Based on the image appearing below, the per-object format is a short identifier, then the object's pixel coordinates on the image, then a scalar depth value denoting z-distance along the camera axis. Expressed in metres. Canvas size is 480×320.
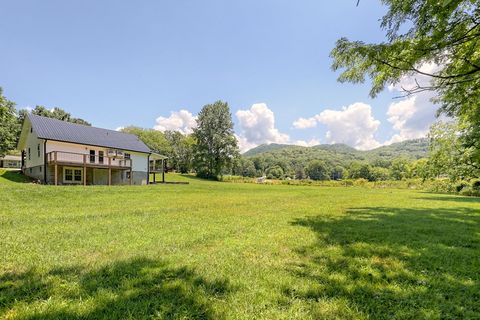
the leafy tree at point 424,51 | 4.29
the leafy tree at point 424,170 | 27.91
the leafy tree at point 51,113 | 43.81
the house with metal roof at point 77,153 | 20.34
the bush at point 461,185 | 25.98
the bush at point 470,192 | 22.81
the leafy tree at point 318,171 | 117.69
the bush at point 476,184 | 23.96
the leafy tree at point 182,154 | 61.22
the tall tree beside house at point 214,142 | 45.94
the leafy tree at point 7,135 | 30.92
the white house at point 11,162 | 44.44
